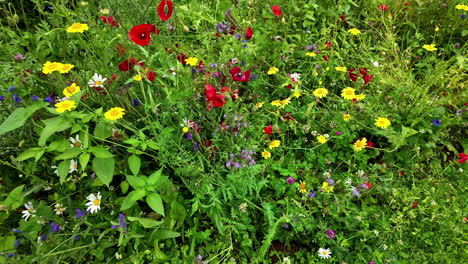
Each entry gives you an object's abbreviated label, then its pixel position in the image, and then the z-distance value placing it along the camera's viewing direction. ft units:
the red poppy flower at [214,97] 4.71
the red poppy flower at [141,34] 4.51
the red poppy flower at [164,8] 4.71
